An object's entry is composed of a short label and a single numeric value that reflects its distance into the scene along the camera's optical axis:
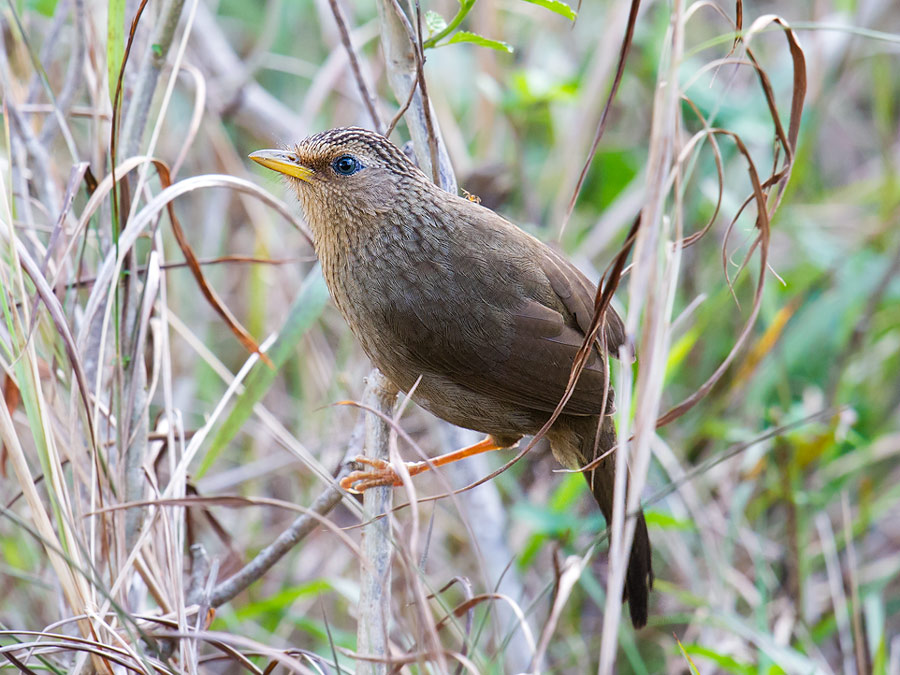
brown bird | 4.86
